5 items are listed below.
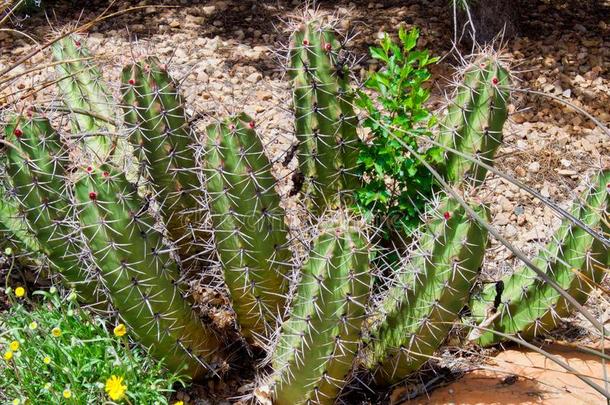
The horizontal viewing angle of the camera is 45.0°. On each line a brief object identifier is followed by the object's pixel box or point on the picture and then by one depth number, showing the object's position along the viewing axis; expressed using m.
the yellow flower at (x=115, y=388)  2.32
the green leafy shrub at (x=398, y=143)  2.85
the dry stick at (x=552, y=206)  1.84
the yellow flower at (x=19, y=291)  2.59
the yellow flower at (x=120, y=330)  2.52
